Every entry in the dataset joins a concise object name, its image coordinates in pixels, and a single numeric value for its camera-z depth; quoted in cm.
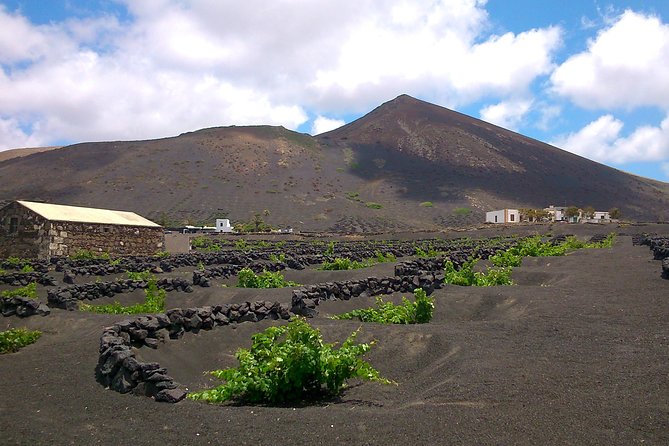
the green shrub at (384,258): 2731
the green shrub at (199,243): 4566
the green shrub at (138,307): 1473
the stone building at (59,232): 2973
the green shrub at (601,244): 3466
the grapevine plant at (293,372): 713
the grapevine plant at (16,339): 1100
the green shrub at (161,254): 3123
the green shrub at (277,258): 2578
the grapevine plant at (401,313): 1193
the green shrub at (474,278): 1667
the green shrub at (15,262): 2455
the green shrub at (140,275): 1943
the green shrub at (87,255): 2909
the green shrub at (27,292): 1562
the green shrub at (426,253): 2771
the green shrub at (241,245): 4431
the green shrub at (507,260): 2209
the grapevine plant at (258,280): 1884
